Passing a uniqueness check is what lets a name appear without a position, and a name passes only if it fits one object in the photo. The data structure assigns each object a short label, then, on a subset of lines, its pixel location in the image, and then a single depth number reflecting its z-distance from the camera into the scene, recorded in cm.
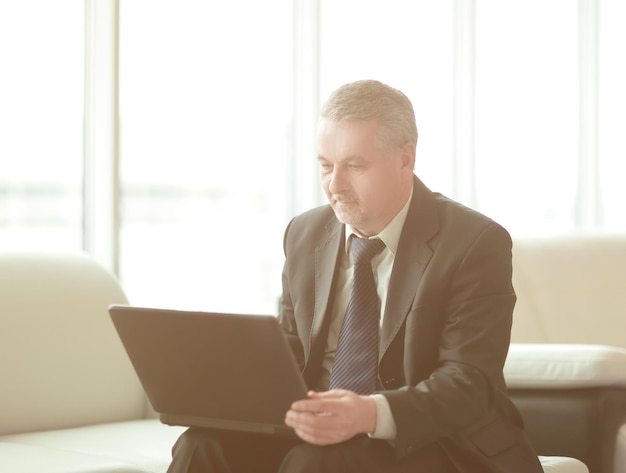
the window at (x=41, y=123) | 337
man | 186
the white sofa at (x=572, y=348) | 235
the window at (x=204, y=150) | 374
